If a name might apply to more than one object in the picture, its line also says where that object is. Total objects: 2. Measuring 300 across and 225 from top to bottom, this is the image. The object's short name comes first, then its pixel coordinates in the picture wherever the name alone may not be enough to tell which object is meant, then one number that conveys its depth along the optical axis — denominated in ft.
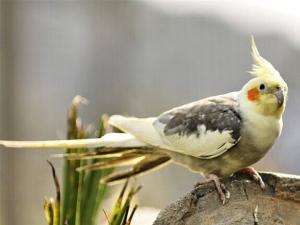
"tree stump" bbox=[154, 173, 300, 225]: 14.70
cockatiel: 14.80
